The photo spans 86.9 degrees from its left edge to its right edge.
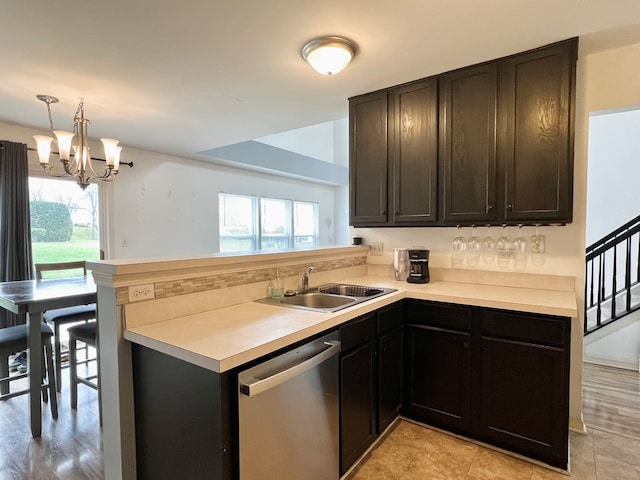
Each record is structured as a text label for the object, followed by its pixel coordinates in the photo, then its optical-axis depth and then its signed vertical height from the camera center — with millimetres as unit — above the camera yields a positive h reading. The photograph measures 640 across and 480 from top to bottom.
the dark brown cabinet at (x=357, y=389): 1756 -880
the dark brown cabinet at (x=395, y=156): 2494 +579
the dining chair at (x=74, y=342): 2498 -816
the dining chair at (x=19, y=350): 2309 -926
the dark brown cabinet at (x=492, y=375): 1834 -879
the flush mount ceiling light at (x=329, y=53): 1972 +1057
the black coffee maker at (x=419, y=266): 2596 -287
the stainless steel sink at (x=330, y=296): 2059 -436
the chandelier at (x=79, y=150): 2543 +663
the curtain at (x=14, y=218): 3361 +160
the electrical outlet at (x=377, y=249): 3082 -179
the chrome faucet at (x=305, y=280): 2297 -339
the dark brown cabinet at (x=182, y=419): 1210 -734
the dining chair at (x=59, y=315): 2705 -686
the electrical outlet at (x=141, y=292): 1484 -269
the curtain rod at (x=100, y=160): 3580 +896
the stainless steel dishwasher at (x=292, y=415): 1267 -777
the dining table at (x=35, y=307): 2137 -480
